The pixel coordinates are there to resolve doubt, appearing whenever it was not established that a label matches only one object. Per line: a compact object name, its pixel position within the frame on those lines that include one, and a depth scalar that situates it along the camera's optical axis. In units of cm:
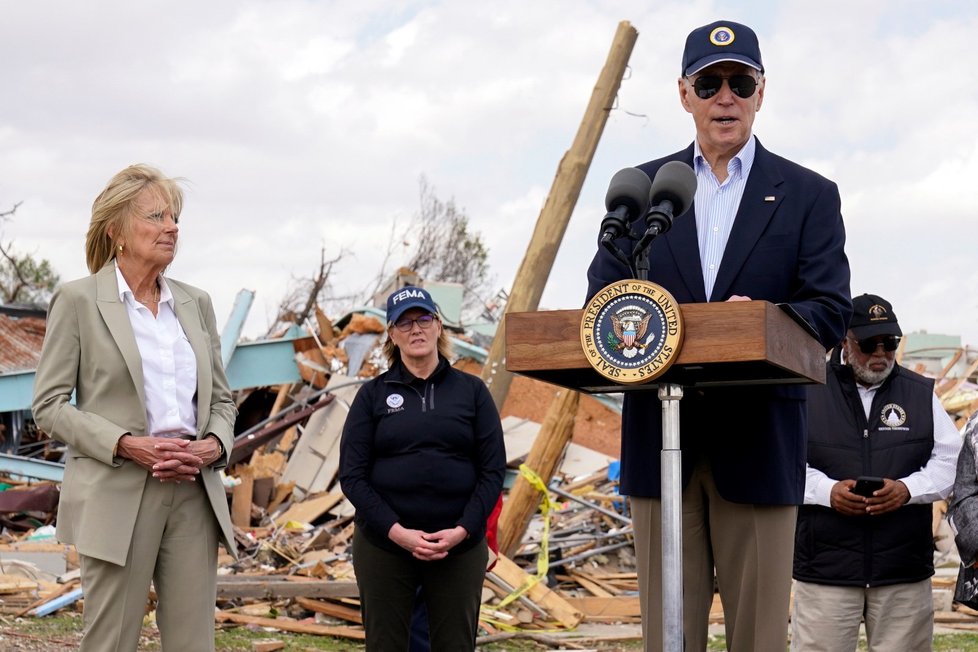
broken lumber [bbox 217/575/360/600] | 893
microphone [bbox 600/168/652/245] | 319
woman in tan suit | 425
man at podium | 338
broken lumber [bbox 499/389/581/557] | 1010
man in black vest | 570
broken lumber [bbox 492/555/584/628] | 960
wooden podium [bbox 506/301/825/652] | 289
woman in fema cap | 540
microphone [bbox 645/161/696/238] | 312
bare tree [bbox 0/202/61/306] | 2880
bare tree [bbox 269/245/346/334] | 2237
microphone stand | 301
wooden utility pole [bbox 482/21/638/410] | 1111
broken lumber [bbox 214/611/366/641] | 861
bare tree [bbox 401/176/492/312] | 3534
